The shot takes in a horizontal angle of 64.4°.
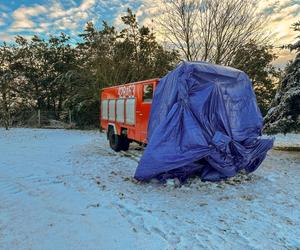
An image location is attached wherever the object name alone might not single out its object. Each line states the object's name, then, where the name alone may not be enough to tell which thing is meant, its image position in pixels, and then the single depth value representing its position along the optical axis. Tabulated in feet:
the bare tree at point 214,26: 37.24
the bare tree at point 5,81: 53.27
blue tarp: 14.61
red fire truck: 20.22
